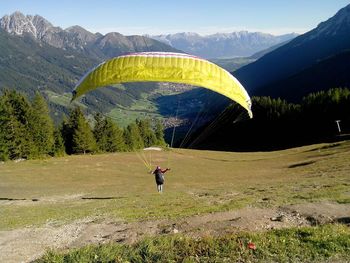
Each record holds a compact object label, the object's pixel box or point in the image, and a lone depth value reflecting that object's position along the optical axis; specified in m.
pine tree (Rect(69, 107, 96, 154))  87.12
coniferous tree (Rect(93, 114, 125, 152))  97.75
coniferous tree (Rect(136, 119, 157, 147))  126.71
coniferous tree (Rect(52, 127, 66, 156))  85.19
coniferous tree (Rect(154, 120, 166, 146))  136.38
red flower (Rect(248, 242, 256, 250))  13.01
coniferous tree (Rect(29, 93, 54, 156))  76.84
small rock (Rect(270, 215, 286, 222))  17.54
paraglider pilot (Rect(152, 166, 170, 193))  30.67
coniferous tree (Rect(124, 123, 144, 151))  111.56
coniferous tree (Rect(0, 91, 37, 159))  70.31
